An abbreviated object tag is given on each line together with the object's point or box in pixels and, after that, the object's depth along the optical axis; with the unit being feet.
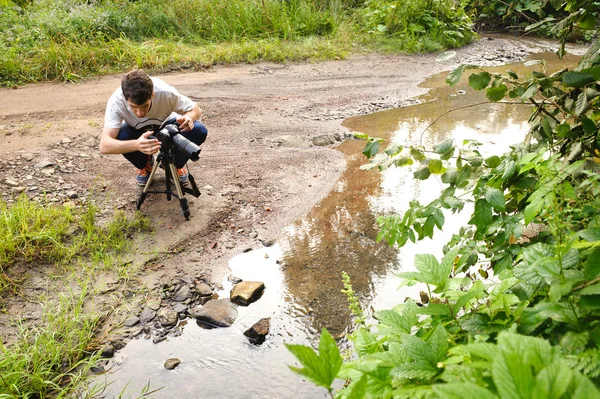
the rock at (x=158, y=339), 8.66
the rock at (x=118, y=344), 8.55
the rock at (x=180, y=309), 9.31
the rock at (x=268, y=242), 11.47
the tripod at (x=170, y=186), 11.40
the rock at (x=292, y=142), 16.74
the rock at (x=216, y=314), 8.97
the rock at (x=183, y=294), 9.69
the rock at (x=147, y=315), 9.12
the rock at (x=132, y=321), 9.00
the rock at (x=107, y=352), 8.32
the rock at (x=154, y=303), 9.43
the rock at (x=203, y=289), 9.82
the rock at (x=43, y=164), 13.94
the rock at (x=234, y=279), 10.21
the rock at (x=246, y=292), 9.44
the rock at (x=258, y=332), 8.52
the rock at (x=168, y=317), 9.03
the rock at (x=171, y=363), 8.04
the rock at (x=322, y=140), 16.90
